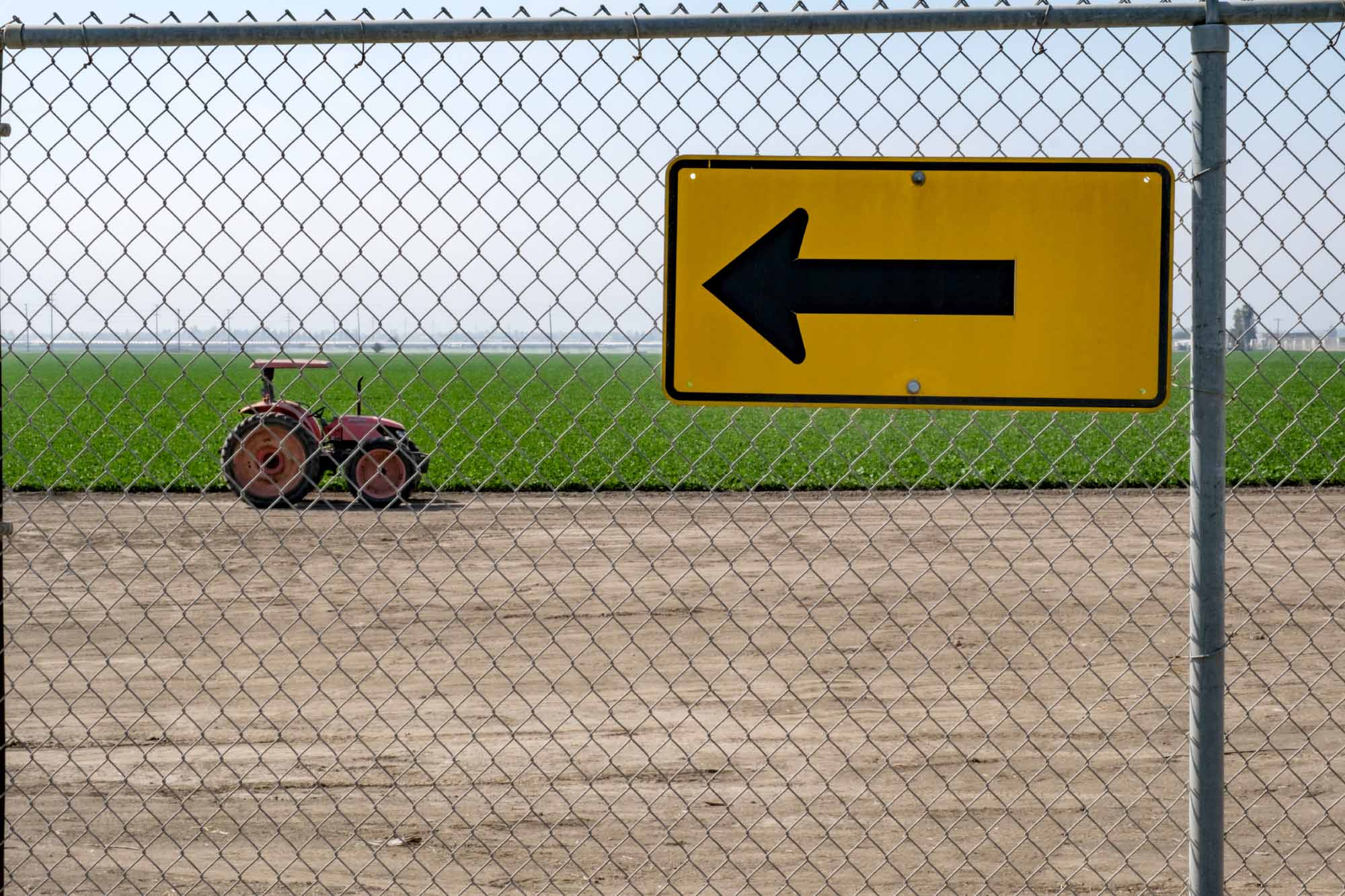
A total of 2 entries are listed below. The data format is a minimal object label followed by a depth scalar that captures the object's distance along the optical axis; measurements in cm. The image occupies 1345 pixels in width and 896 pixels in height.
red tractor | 2705
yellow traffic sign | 558
